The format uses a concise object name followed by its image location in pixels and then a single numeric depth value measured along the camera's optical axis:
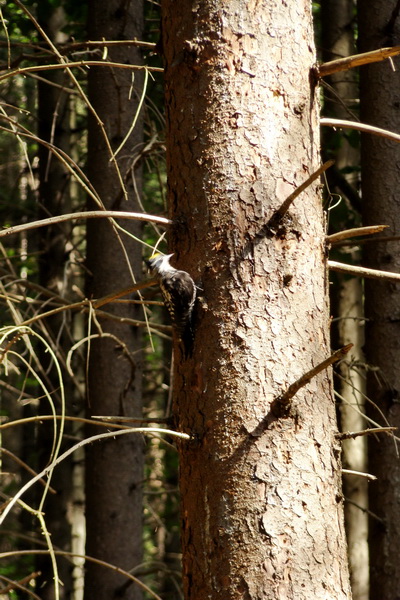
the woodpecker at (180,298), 7.57
